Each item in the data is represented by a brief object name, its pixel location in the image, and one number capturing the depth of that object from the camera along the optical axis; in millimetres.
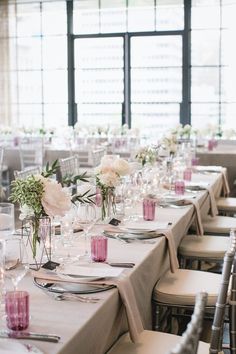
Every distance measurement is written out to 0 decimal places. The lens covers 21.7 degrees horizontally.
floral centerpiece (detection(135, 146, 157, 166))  5000
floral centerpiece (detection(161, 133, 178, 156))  6250
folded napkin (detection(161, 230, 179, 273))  3289
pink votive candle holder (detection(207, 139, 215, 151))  9008
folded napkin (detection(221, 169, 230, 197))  6514
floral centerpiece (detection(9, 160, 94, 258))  2523
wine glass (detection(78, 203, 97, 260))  2904
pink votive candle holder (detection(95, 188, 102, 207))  3516
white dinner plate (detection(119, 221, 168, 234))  3315
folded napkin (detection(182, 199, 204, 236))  4316
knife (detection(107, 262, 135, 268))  2602
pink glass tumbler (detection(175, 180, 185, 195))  4793
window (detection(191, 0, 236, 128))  11430
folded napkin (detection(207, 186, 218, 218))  5160
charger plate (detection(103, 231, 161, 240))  3164
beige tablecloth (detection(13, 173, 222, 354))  1896
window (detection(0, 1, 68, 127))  12344
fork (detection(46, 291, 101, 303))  2166
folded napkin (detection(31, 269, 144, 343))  2318
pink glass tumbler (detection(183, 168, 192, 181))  5625
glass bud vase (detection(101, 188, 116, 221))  3543
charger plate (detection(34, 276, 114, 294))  2235
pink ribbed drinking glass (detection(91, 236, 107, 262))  2680
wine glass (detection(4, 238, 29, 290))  2129
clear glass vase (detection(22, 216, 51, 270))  2598
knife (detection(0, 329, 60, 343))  1810
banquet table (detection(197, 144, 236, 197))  8445
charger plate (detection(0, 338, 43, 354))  1719
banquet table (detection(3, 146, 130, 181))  8922
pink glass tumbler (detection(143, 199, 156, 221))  3703
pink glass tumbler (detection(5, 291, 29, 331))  1896
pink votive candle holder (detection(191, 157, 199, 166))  7160
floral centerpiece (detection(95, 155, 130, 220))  3465
